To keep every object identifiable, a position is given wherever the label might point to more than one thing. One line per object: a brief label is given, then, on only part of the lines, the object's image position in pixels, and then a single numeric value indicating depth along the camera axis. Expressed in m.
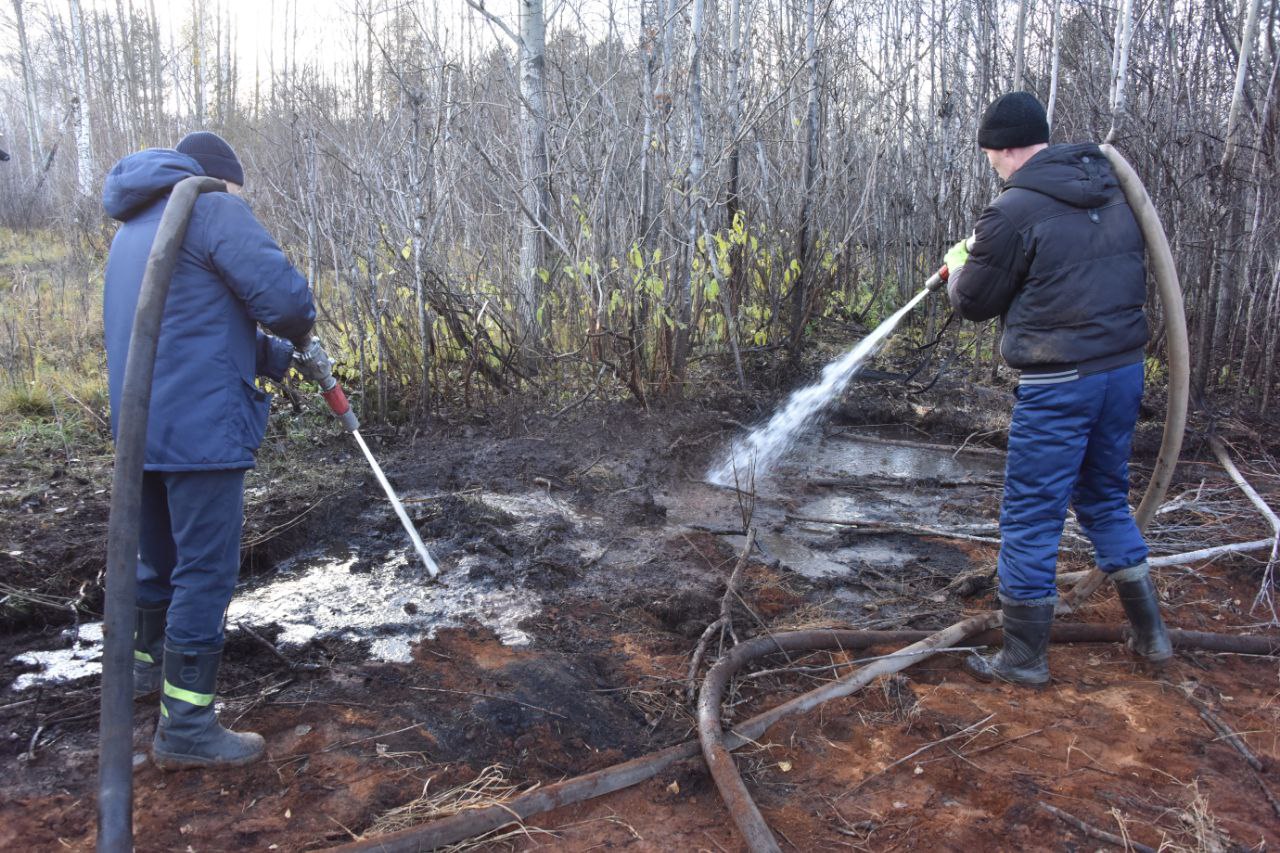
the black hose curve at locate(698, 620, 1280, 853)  2.49
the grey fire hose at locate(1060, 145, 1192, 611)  3.31
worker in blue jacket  2.64
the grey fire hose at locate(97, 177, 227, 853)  2.08
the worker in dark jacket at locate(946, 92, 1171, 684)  3.21
